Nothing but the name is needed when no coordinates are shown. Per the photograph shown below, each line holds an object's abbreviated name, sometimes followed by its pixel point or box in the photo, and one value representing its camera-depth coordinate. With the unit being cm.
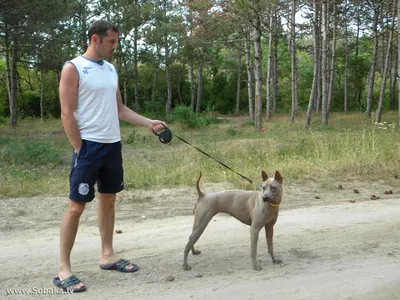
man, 365
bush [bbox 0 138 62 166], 1359
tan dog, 402
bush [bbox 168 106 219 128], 2566
